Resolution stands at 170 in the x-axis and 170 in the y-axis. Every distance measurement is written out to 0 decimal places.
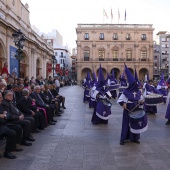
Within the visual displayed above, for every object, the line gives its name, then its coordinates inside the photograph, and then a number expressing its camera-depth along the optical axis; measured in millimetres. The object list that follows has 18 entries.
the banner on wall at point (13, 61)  17911
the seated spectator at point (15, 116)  4851
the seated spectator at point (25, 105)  5892
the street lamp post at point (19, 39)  11272
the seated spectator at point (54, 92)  9724
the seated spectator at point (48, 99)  7892
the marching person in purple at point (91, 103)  11509
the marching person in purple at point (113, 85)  16481
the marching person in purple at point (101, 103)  7530
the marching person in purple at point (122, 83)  14959
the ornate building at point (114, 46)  47539
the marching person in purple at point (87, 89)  13772
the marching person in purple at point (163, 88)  13990
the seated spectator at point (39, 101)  7156
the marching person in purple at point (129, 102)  5502
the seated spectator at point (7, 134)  4450
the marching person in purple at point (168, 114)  7741
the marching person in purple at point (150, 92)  9791
